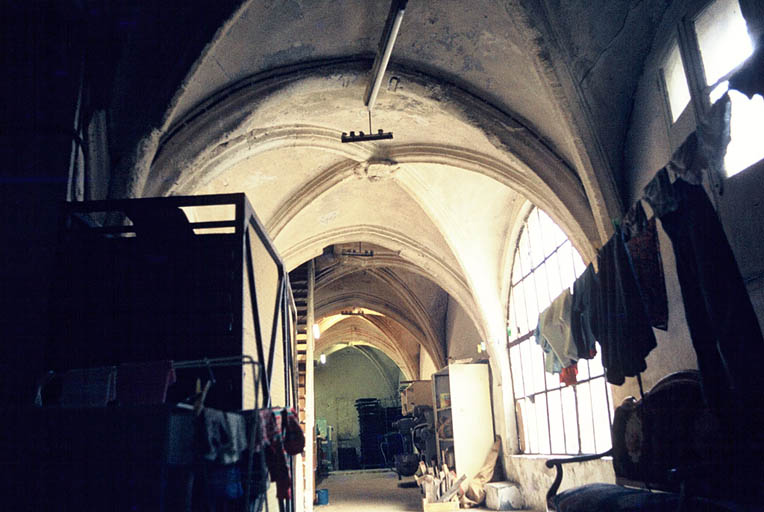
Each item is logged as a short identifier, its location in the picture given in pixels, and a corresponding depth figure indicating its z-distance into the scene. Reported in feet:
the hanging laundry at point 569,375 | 20.68
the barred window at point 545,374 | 24.45
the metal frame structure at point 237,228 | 12.96
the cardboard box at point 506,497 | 31.42
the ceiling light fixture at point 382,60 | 18.06
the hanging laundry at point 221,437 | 8.73
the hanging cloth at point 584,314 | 16.01
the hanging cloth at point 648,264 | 13.09
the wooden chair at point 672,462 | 10.07
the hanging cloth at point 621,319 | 13.56
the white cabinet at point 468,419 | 36.09
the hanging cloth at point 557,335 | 18.33
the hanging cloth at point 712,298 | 9.80
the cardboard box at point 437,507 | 31.55
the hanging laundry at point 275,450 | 10.64
